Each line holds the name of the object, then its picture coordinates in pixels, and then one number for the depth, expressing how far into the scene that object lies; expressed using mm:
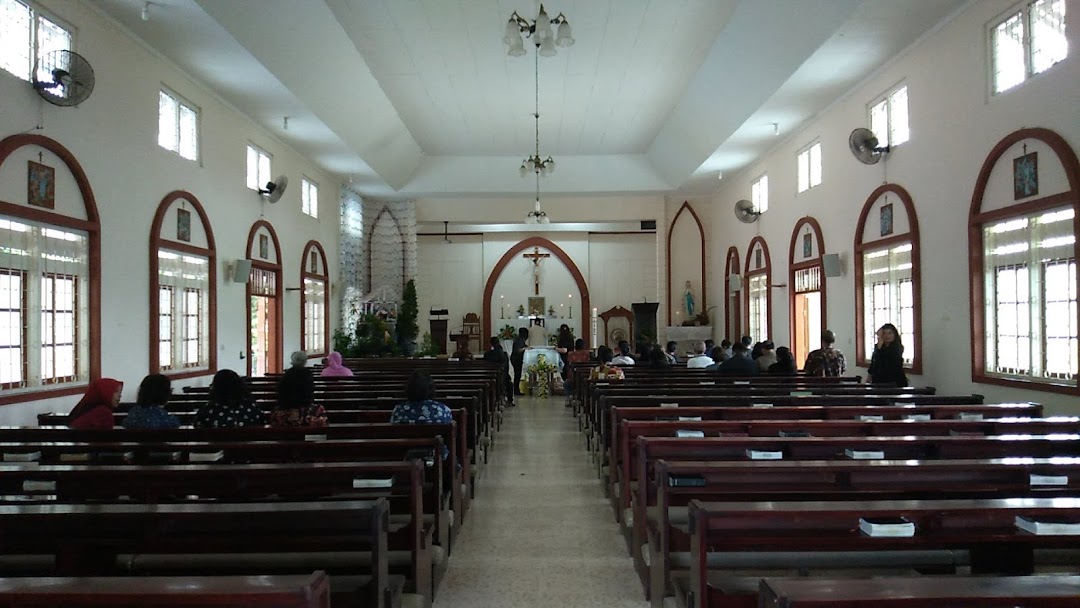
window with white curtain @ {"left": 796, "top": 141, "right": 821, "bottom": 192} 11492
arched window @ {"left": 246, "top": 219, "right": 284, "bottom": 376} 11062
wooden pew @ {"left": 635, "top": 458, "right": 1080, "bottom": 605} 2848
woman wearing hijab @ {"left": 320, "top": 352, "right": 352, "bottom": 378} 9133
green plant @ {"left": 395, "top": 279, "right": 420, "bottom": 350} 16078
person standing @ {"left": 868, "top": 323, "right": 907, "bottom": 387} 7820
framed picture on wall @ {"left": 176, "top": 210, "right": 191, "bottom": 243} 8812
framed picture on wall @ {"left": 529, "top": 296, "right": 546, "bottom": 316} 18672
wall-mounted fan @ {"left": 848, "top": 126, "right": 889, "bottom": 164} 8922
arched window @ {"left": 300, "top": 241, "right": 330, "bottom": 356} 13344
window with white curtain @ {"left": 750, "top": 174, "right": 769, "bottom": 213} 13893
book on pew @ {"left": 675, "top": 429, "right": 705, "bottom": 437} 4113
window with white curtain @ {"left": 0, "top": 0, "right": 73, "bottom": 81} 5977
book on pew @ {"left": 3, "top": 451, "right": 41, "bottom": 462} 3773
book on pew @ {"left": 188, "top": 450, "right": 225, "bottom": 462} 3548
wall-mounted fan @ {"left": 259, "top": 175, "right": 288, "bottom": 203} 11016
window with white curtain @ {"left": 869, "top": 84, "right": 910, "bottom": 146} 8730
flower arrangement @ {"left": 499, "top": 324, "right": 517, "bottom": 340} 17045
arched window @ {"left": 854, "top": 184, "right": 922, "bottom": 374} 8391
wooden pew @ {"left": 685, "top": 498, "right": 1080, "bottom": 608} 2148
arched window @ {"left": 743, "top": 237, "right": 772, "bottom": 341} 13531
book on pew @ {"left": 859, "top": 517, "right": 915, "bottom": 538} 2109
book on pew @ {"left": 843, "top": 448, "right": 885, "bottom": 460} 3561
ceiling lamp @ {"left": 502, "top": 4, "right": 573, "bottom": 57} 6152
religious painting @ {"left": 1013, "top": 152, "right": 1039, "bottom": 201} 6371
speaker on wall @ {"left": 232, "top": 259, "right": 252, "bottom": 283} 10141
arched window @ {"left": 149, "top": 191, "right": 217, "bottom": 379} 8273
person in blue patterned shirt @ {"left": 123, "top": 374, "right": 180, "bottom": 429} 4438
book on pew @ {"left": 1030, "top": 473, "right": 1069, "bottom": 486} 2828
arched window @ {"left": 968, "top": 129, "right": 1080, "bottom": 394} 6074
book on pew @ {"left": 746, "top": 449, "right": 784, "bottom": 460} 3482
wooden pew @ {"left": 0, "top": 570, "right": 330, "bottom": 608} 1496
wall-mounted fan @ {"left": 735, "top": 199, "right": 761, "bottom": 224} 13680
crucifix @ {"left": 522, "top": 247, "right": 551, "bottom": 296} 18766
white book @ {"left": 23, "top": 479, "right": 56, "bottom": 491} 3033
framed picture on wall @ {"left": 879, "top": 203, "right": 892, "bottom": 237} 8977
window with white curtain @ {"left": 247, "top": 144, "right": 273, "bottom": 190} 11086
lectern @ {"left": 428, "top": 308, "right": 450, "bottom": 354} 18141
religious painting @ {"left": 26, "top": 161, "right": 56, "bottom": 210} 6207
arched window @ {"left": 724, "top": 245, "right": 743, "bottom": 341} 15721
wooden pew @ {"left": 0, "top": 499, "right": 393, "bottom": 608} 2281
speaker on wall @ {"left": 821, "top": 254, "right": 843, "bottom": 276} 10297
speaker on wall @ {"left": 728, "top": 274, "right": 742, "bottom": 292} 15227
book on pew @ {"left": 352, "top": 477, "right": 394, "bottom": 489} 2941
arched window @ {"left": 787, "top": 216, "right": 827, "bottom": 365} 11133
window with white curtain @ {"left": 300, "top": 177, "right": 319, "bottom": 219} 13555
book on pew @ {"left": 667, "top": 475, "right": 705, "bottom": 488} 2918
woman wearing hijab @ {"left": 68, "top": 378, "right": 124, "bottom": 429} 4582
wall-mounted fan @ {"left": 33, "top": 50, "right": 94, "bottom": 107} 6156
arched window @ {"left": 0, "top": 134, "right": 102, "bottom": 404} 6027
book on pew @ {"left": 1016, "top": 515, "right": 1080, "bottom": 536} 2076
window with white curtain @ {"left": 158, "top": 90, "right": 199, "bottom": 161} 8523
